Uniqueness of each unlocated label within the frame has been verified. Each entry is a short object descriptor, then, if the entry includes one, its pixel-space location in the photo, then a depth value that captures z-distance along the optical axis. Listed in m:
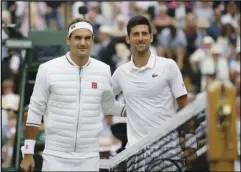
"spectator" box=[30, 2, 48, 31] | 20.02
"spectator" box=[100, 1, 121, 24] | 21.41
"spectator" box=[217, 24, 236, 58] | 19.89
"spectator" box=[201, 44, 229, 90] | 18.20
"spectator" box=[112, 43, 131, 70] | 19.09
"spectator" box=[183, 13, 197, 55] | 20.14
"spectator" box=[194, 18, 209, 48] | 20.29
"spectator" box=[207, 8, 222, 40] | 20.44
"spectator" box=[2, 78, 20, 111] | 16.78
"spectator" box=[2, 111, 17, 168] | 13.99
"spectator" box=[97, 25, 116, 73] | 19.36
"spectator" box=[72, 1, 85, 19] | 17.38
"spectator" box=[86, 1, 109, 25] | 21.23
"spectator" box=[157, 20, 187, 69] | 19.67
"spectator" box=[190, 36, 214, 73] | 19.34
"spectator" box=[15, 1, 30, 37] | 18.14
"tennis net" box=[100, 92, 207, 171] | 7.94
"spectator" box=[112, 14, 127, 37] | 20.35
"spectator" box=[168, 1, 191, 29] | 21.19
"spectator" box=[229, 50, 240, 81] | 17.52
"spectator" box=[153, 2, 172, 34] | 20.58
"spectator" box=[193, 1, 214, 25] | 20.92
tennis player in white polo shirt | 9.92
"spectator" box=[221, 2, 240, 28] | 20.53
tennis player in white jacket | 8.84
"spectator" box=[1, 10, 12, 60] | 14.23
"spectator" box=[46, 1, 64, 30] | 20.39
